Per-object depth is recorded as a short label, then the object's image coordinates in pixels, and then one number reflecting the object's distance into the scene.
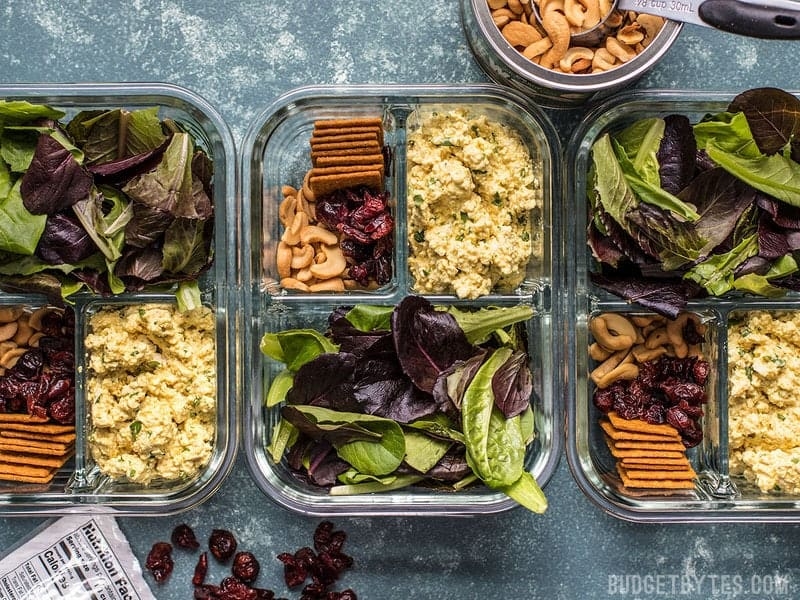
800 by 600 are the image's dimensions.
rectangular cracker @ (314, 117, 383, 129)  0.39
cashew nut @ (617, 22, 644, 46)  0.37
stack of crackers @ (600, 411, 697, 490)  0.40
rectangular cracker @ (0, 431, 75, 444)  0.40
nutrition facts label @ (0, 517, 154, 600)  0.44
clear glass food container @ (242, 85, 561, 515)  0.40
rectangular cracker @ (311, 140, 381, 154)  0.39
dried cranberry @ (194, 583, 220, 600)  0.44
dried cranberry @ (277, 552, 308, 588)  0.43
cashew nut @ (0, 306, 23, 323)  0.42
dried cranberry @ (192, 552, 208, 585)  0.44
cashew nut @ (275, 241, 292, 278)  0.40
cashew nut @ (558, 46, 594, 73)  0.38
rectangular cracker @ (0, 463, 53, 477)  0.40
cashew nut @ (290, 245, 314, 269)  0.40
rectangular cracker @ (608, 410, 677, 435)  0.41
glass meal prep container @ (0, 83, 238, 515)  0.40
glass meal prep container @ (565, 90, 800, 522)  0.40
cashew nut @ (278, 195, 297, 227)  0.41
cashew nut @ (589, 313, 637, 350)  0.41
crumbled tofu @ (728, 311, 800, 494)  0.40
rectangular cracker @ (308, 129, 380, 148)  0.39
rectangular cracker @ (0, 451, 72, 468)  0.40
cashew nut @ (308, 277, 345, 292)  0.40
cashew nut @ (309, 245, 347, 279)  0.40
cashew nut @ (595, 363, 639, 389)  0.41
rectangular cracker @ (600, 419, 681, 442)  0.40
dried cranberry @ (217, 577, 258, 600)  0.43
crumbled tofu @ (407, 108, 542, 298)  0.38
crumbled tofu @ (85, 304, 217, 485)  0.39
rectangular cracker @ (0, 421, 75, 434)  0.40
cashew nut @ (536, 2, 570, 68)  0.37
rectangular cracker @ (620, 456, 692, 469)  0.41
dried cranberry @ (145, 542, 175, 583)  0.43
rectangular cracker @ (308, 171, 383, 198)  0.38
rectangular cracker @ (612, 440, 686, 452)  0.41
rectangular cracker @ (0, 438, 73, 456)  0.40
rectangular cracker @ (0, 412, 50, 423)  0.40
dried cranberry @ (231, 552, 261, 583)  0.43
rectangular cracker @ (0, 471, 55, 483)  0.40
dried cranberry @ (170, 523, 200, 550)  0.43
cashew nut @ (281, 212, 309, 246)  0.41
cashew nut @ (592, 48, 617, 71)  0.38
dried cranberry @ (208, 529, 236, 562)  0.43
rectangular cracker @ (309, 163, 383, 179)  0.39
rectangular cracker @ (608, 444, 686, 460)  0.41
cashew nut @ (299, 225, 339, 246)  0.40
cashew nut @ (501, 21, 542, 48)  0.38
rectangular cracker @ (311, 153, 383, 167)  0.39
